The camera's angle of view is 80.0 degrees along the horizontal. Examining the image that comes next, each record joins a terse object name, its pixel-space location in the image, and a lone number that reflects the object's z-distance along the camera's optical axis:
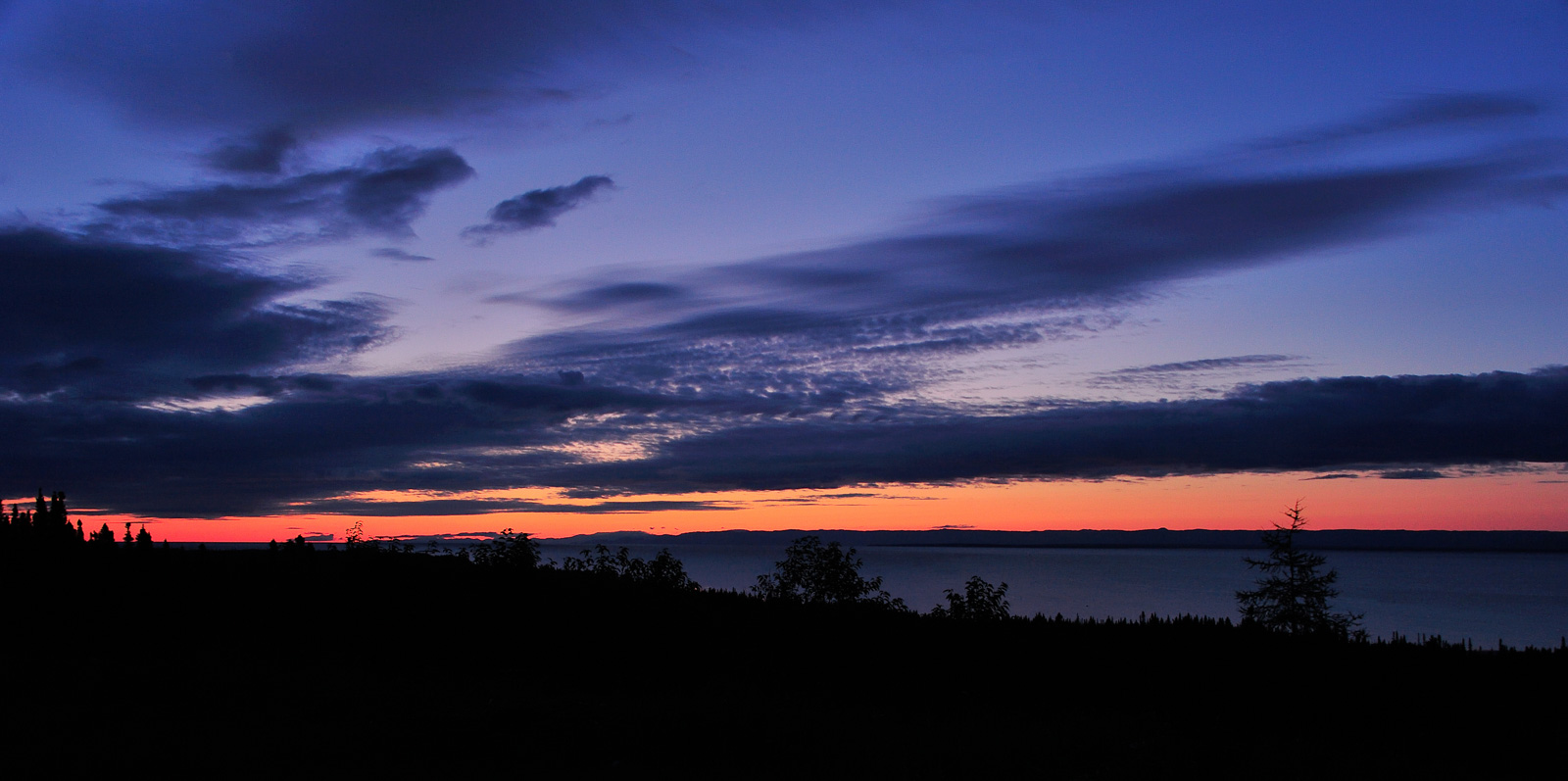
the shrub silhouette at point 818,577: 28.66
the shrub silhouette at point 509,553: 28.64
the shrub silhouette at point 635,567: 30.31
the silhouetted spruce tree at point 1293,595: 24.41
